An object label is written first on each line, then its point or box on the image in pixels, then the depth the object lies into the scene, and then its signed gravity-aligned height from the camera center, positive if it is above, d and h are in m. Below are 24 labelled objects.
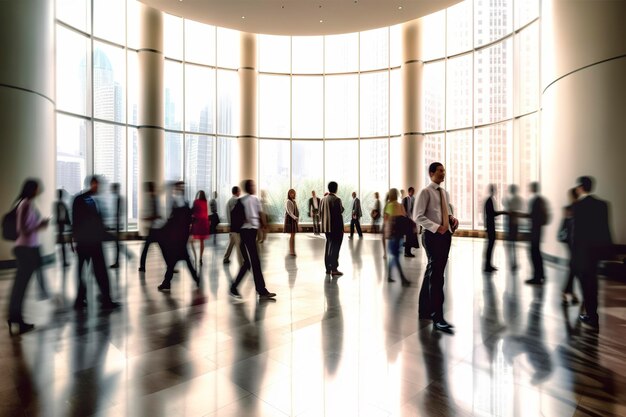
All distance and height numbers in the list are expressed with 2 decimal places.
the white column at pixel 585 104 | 7.64 +2.34
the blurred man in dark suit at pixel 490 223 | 8.02 -0.35
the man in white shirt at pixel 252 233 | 5.61 -0.40
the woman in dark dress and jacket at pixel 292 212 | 10.37 -0.14
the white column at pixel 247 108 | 18.52 +5.01
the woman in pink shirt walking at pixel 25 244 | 4.38 -0.44
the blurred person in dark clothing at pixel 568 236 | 5.34 -0.43
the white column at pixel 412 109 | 17.31 +4.62
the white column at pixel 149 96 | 15.40 +4.66
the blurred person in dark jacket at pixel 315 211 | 16.30 -0.18
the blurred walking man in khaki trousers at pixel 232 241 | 8.99 -0.83
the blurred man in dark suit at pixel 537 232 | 6.98 -0.47
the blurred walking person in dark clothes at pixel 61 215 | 8.10 -0.18
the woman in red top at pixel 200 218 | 8.33 -0.25
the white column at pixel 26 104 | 7.99 +2.36
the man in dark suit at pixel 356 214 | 16.11 -0.31
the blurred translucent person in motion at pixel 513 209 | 8.03 -0.04
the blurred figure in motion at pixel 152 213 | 7.22 -0.12
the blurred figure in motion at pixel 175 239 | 6.54 -0.58
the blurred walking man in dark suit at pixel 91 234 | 5.10 -0.38
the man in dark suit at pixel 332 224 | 7.42 -0.34
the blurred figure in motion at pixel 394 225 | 7.18 -0.36
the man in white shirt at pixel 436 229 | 4.36 -0.26
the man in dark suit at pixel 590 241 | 4.54 -0.42
